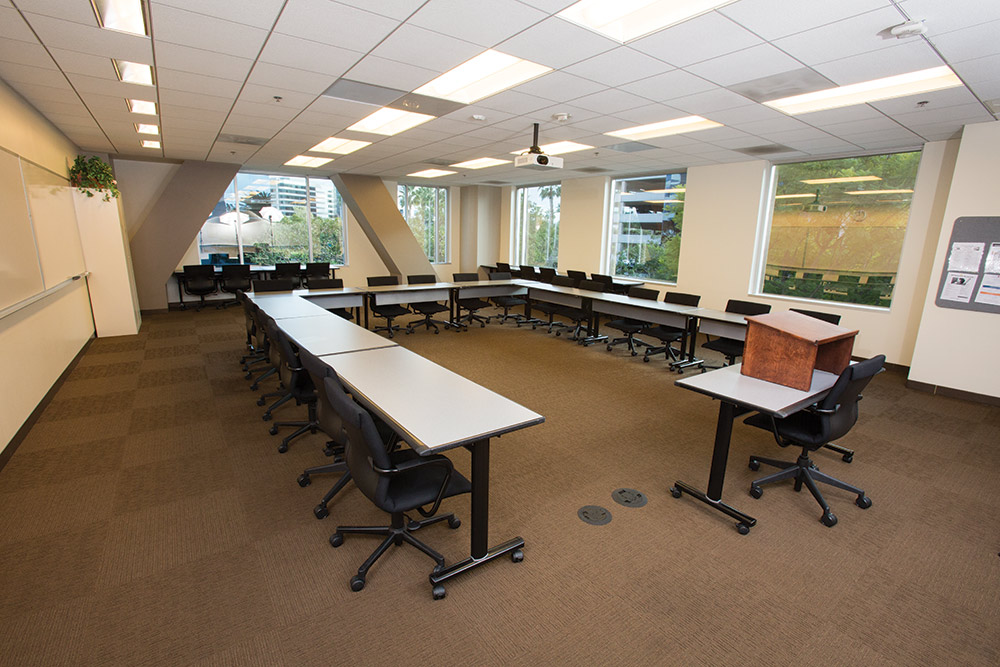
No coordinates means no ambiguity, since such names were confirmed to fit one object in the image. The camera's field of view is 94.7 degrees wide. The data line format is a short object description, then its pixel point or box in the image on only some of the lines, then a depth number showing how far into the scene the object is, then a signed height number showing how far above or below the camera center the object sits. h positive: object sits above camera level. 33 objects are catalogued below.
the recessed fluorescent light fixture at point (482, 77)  3.55 +1.30
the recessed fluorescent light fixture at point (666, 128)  4.91 +1.23
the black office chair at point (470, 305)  7.63 -1.16
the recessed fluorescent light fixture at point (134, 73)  3.64 +1.21
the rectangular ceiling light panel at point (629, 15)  2.63 +1.29
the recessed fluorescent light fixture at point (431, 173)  9.21 +1.19
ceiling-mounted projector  5.25 +0.87
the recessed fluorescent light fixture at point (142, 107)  4.56 +1.18
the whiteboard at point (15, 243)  3.50 -0.17
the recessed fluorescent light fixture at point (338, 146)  6.65 +1.24
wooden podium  2.81 -0.67
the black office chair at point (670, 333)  5.74 -1.18
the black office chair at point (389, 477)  2.00 -1.16
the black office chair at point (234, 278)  9.23 -1.00
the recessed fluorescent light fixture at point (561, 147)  6.30 +1.22
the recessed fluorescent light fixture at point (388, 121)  5.03 +1.25
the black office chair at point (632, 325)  6.24 -1.19
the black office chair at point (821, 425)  2.67 -1.14
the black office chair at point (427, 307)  7.27 -1.18
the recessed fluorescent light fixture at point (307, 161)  7.88 +1.18
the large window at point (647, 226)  8.66 +0.23
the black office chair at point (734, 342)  5.10 -1.17
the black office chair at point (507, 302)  8.14 -1.19
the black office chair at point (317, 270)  10.18 -0.89
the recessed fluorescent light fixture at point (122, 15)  2.71 +1.24
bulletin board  4.68 -0.22
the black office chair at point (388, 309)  7.07 -1.21
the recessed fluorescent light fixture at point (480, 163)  7.70 +1.20
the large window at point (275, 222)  9.80 +0.13
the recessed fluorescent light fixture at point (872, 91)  3.50 +1.24
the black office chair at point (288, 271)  9.77 -0.89
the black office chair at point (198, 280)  8.93 -1.02
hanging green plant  6.11 +0.63
